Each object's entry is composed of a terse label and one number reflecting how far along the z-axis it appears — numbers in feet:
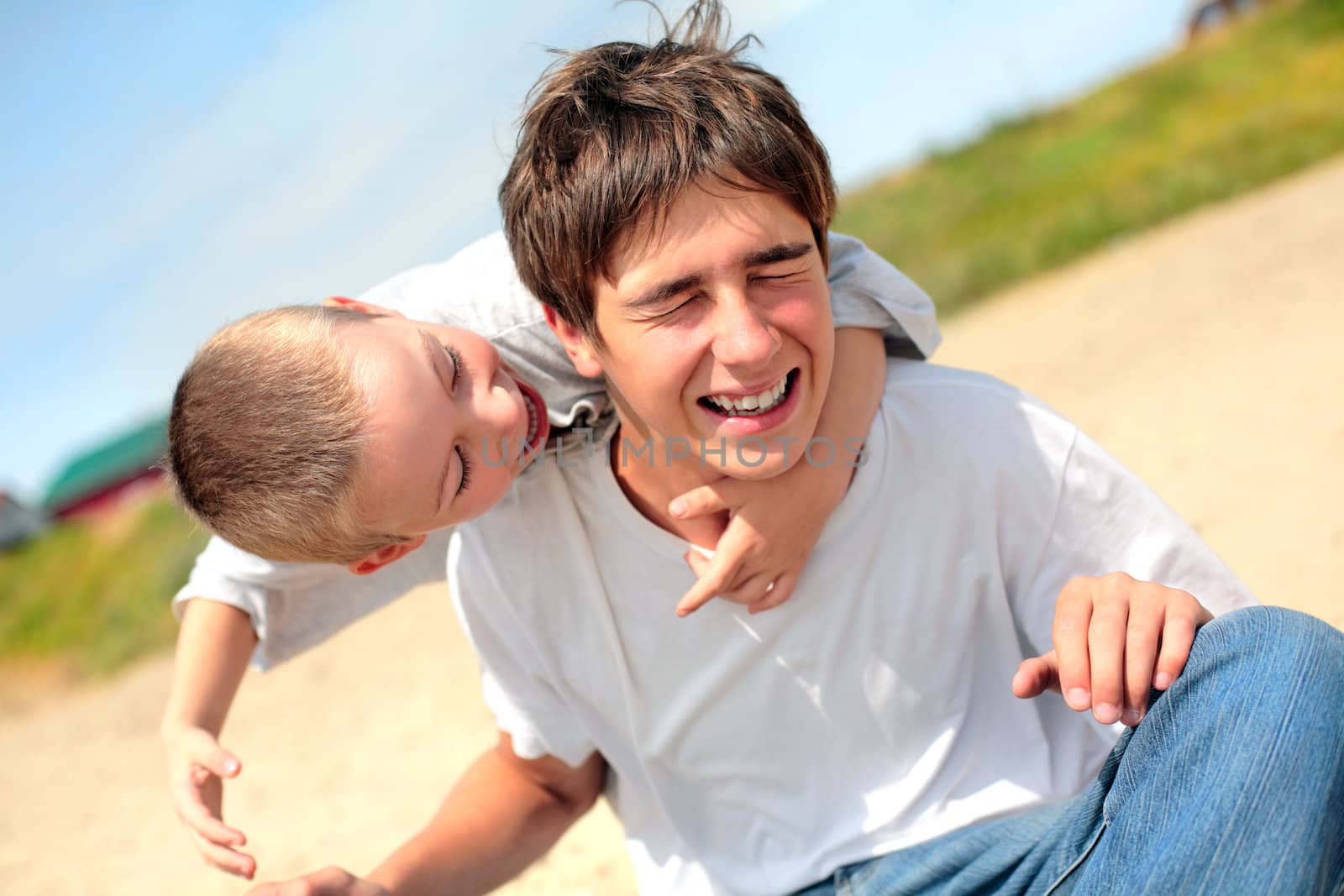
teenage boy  2.82
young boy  3.01
